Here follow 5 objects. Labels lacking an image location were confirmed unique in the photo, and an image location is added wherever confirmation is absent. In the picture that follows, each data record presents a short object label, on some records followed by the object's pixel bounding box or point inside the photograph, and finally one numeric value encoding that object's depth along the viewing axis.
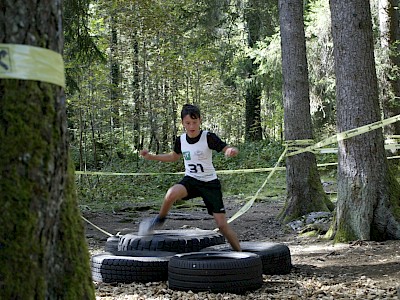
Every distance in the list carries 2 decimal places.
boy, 6.01
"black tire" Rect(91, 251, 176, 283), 5.64
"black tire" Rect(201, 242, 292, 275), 5.99
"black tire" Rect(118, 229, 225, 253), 6.46
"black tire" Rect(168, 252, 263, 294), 5.07
